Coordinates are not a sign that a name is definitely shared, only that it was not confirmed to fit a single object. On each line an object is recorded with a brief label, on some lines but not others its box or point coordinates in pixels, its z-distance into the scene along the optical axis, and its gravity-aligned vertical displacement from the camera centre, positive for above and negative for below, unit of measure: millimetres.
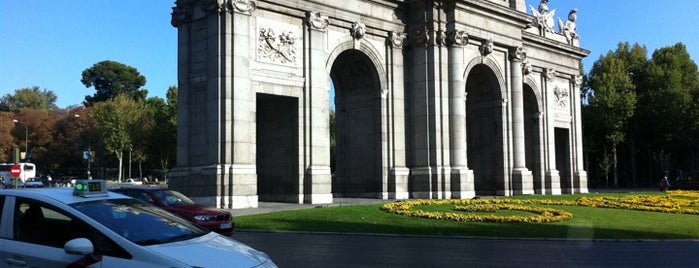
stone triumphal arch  27281 +3560
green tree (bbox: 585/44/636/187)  64438 +6625
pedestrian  51469 -1566
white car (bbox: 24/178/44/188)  60375 -1010
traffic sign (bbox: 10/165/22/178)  31484 +44
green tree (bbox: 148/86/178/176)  79688 +5019
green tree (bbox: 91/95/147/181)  80375 +6023
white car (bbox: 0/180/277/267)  5832 -647
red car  15766 -958
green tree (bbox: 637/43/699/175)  66500 +6425
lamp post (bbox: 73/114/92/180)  84000 +3965
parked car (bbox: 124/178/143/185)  83100 -1395
